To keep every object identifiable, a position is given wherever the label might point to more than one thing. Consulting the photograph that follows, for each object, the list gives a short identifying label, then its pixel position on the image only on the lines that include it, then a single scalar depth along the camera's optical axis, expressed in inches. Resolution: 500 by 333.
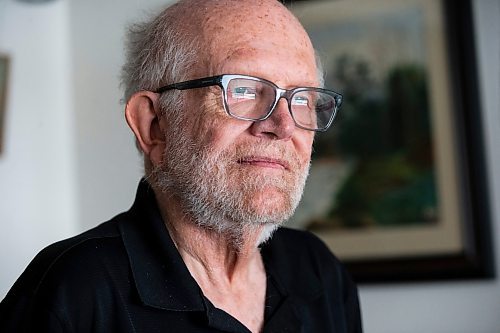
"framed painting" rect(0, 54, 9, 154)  68.3
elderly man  37.9
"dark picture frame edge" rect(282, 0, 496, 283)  66.3
